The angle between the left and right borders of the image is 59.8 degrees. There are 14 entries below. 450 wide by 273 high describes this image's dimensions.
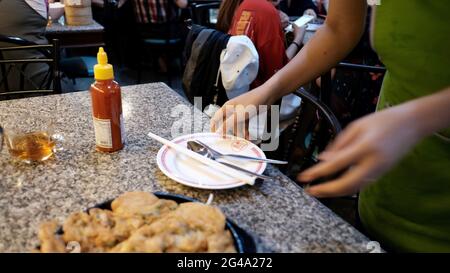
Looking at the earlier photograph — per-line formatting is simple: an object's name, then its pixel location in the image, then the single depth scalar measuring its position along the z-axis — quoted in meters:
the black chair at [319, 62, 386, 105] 1.47
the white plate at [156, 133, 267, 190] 0.78
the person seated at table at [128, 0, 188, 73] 4.16
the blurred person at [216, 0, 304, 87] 1.87
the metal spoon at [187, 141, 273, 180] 0.81
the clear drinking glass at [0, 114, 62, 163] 0.88
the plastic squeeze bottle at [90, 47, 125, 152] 0.83
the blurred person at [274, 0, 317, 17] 4.01
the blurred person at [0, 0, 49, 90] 2.16
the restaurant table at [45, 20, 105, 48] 2.86
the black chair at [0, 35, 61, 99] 1.46
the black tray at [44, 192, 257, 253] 0.59
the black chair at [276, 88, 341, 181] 1.09
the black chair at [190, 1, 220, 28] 2.95
